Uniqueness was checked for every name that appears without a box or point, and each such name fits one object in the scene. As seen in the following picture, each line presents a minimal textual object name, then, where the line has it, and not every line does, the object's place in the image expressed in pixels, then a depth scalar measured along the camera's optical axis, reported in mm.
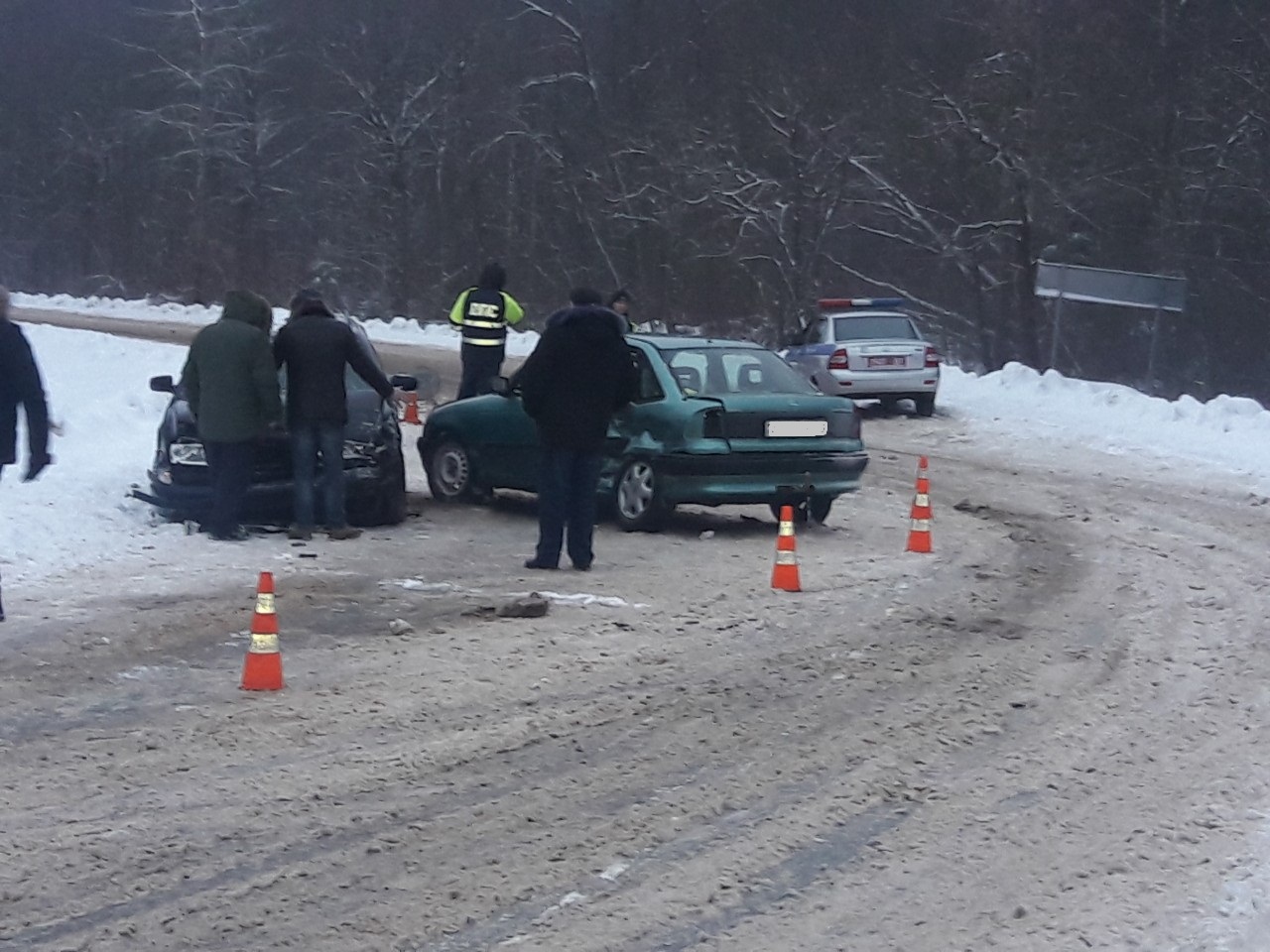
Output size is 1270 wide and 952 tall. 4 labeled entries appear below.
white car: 24109
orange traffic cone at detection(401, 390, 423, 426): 21984
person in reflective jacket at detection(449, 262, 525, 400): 17797
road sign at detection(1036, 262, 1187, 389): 26922
